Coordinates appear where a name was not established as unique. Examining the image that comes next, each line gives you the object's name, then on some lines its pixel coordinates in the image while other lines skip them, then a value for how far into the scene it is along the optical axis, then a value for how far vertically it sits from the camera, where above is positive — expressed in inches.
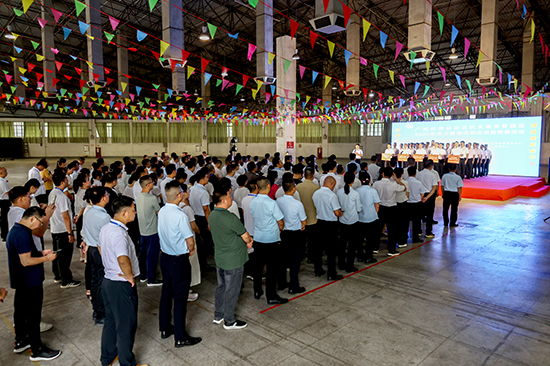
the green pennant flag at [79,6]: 242.6 +113.9
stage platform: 405.7 -32.8
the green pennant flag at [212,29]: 297.7 +118.0
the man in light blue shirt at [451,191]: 269.9 -23.7
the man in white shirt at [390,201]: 213.6 -24.6
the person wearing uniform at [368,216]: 190.5 -30.3
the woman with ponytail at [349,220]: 180.5 -31.5
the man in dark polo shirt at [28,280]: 106.2 -38.0
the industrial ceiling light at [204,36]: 430.9 +159.8
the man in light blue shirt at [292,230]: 152.5 -31.4
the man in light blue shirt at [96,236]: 120.3 -27.1
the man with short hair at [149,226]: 157.2 -29.6
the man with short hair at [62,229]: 158.6 -31.4
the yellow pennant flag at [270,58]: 386.1 +125.7
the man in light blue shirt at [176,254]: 114.7 -31.4
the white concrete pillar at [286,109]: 506.0 +79.6
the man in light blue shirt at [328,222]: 172.7 -31.2
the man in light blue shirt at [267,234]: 140.7 -30.4
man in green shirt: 121.8 -31.7
